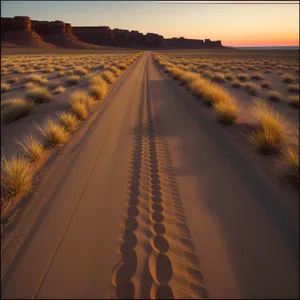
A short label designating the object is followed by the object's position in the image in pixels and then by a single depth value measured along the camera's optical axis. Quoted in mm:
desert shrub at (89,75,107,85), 11703
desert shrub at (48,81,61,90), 12342
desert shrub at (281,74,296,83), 14797
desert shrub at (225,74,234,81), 15660
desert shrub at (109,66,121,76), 17716
